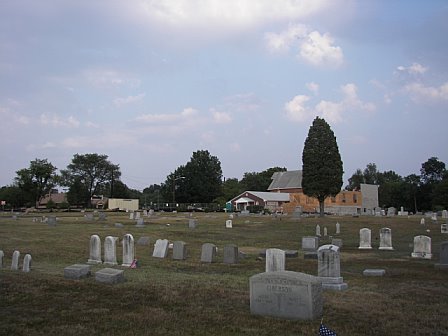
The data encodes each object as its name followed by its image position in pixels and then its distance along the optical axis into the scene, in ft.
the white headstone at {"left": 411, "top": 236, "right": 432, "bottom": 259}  65.16
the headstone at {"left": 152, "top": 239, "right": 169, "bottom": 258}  66.47
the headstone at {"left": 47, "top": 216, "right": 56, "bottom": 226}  126.68
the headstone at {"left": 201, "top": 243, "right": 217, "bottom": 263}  61.26
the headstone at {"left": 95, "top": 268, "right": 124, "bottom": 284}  38.75
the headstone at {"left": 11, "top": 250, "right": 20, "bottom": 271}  49.37
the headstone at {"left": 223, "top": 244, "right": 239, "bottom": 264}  59.67
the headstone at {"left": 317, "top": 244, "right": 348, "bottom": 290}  38.34
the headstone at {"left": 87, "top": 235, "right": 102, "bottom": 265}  58.18
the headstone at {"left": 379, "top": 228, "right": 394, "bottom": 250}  80.74
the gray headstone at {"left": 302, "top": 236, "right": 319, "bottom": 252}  75.92
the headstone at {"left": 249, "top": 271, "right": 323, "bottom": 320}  27.71
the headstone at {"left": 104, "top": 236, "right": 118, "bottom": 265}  57.26
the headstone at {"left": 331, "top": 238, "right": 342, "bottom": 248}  78.89
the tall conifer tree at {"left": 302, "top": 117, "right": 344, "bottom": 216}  191.21
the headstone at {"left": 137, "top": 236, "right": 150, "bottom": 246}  80.26
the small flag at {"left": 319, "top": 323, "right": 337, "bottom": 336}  21.61
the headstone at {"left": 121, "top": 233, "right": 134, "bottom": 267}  56.29
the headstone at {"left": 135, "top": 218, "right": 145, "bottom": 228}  123.95
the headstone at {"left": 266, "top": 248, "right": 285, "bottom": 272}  45.01
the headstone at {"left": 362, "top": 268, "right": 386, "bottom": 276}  46.96
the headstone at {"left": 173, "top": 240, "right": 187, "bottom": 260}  63.67
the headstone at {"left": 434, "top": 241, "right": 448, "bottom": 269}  53.11
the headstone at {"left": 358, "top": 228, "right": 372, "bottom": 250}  81.30
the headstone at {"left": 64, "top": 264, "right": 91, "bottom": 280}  40.91
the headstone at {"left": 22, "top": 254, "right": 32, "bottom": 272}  46.99
